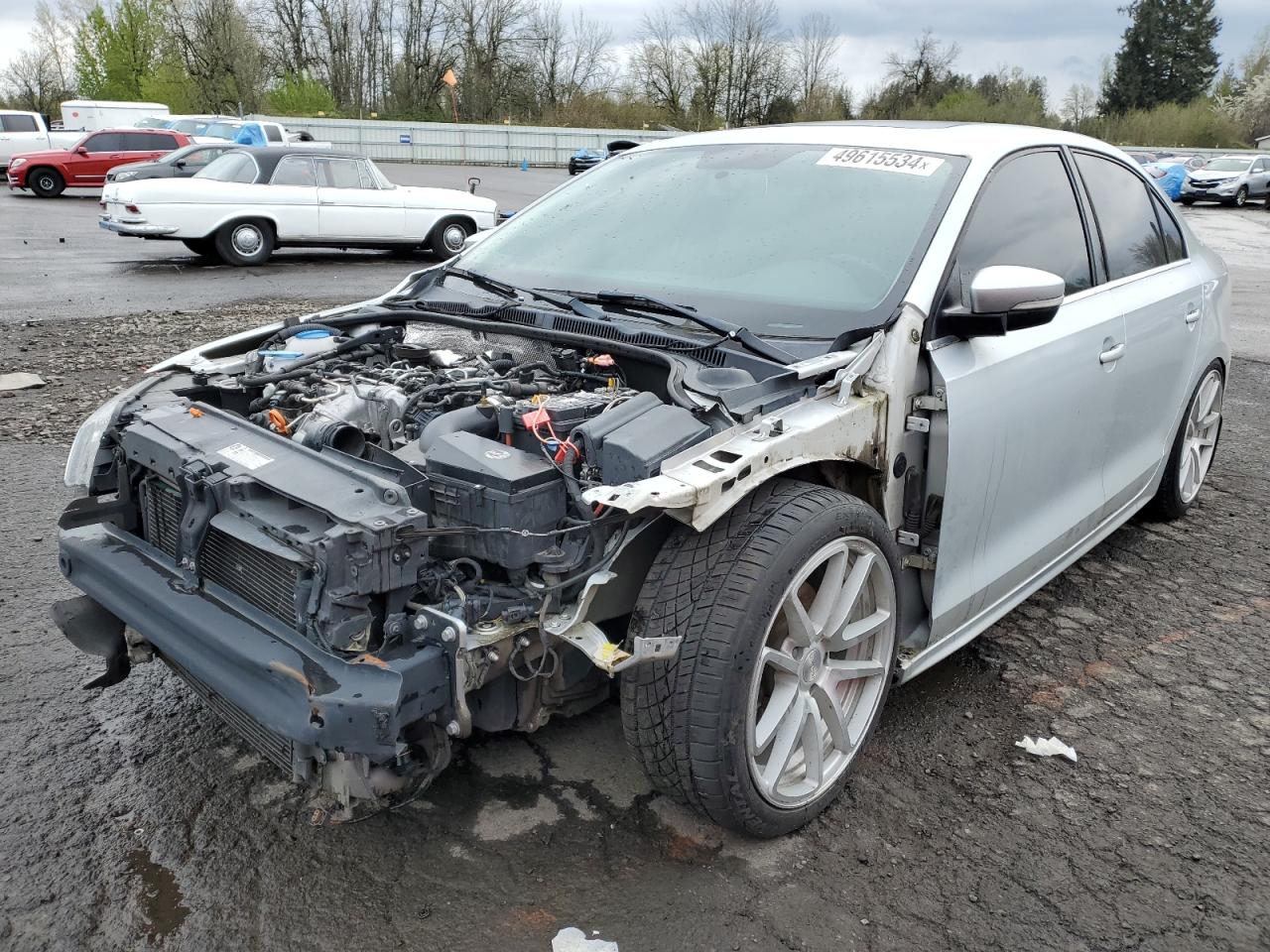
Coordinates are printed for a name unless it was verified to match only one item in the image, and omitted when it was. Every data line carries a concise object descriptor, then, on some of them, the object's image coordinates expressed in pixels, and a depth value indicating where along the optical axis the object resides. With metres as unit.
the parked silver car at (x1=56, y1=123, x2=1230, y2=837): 2.35
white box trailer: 31.03
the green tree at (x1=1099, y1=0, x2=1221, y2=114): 63.44
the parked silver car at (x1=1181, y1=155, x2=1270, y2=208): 30.77
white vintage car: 12.95
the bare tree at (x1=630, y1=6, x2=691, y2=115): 57.06
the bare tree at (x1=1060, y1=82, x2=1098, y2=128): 66.62
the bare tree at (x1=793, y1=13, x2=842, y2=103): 60.62
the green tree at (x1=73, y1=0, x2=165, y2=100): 56.34
